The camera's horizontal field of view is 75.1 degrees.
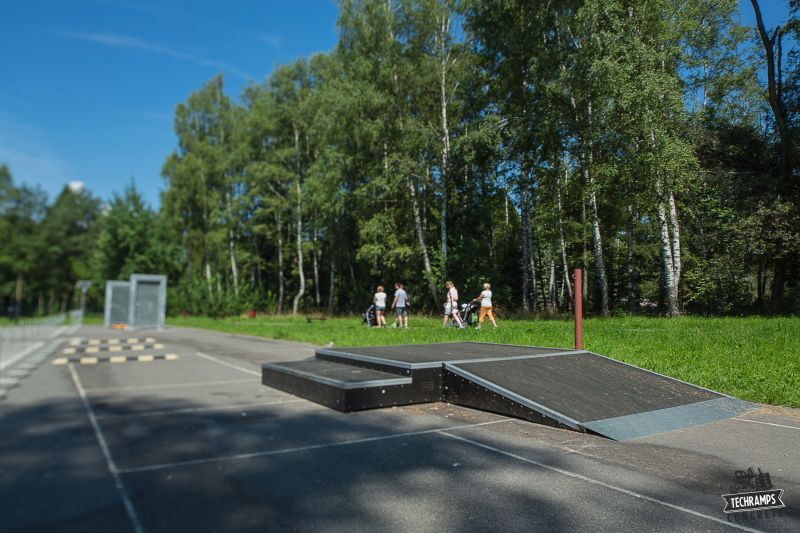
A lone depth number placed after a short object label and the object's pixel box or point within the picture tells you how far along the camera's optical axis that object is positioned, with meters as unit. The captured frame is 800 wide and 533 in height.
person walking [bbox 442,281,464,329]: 17.29
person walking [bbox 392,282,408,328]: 18.42
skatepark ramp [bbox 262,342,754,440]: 5.58
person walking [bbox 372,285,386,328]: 19.09
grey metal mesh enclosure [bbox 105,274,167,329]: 27.03
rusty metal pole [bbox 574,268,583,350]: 8.38
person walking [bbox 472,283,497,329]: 16.12
